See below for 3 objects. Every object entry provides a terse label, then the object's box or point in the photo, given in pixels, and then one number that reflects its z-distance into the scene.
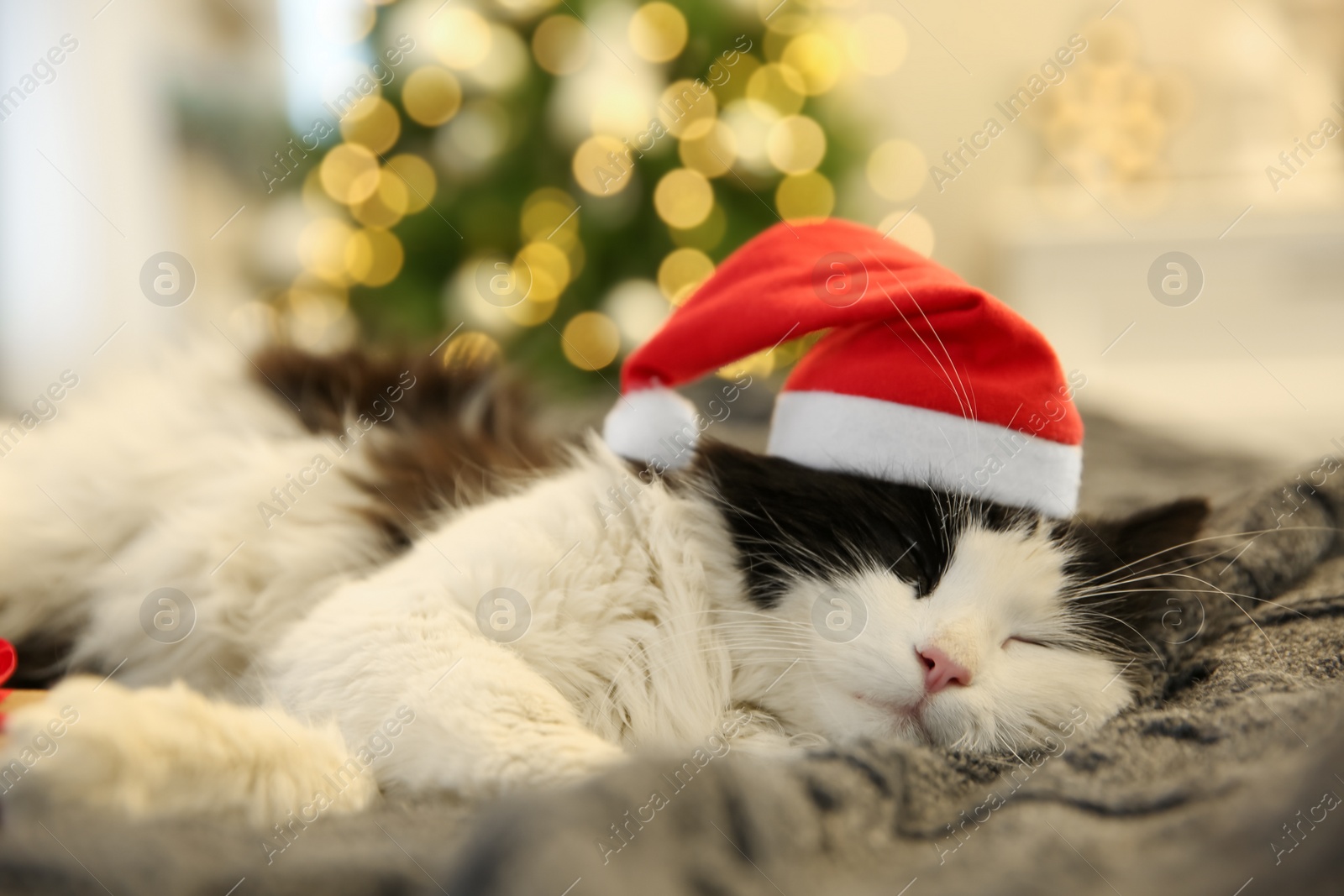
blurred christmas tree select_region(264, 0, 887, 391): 1.42
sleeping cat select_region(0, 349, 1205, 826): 0.62
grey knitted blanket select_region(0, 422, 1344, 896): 0.55
